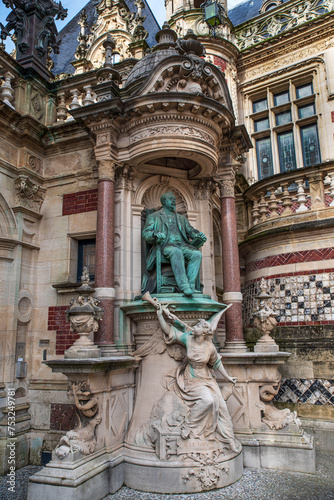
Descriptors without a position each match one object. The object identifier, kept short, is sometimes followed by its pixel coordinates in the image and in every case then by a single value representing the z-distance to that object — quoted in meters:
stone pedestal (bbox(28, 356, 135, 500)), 4.74
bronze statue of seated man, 6.43
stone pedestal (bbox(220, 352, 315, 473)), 5.91
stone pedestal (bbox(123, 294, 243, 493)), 5.14
